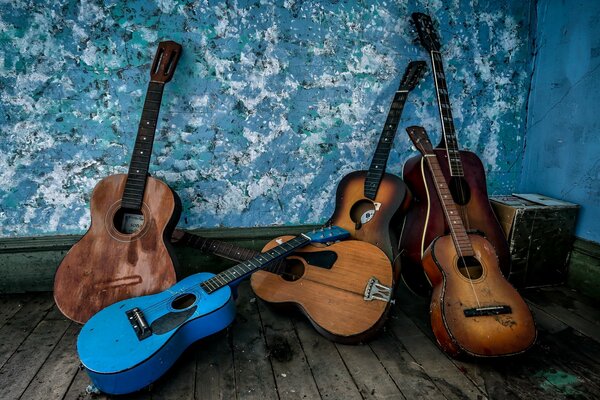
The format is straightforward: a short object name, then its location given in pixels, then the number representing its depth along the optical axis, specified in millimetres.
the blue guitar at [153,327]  1254
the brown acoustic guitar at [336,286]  1581
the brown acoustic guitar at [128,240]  1686
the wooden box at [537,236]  2096
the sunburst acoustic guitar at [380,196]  1905
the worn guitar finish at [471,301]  1445
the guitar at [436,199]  1960
